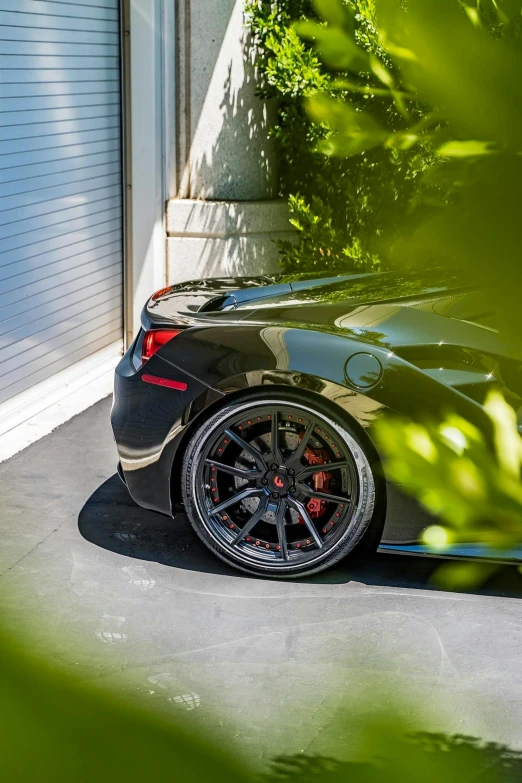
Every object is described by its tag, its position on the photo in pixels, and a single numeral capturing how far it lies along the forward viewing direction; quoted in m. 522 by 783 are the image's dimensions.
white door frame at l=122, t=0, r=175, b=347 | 8.29
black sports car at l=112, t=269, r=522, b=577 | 5.18
